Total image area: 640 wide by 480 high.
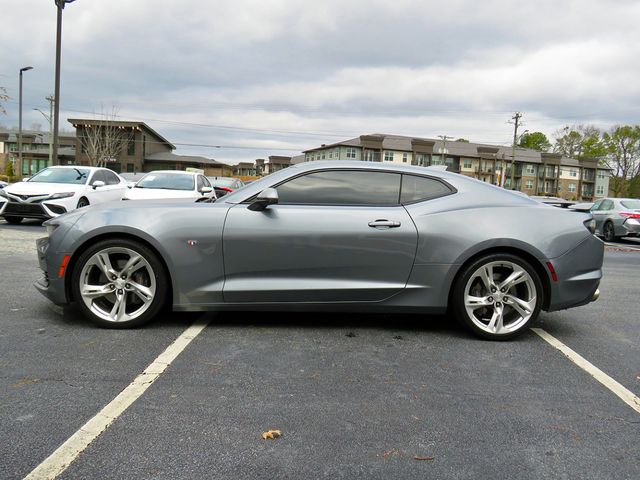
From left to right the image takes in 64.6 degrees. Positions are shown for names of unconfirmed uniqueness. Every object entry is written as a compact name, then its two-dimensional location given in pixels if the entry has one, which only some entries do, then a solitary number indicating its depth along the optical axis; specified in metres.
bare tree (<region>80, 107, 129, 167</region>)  57.22
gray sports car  3.96
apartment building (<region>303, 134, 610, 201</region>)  83.38
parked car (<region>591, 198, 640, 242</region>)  15.48
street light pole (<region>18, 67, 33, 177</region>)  30.56
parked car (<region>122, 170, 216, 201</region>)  12.20
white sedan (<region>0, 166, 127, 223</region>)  11.82
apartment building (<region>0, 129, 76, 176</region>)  70.06
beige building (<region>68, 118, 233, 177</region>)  58.75
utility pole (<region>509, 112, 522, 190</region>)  62.98
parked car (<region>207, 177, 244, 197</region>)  19.68
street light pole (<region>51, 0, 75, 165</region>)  18.00
